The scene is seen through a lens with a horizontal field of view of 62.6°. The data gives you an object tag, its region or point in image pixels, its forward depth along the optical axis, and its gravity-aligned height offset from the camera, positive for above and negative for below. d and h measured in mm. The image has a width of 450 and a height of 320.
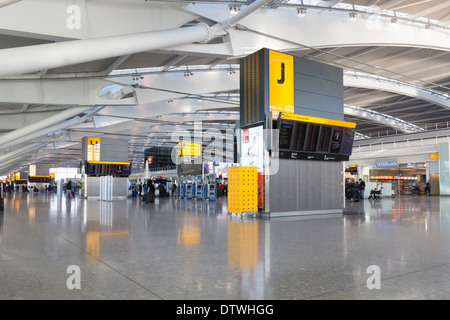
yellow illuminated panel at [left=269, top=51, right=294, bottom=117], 12719 +3051
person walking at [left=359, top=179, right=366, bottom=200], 25503 -1339
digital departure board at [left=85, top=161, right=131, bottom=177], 30634 +174
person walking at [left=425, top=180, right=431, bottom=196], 34000 -1801
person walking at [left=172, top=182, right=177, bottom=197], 34581 -1813
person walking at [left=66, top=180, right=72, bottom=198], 36909 -1837
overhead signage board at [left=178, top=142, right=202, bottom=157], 35812 +2023
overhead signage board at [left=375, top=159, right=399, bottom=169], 36188 +548
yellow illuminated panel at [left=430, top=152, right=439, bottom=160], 32875 +1111
